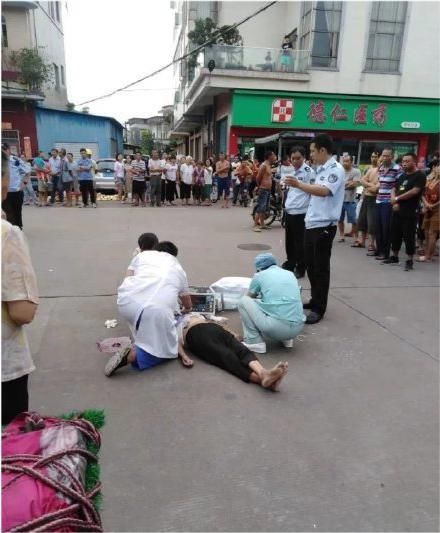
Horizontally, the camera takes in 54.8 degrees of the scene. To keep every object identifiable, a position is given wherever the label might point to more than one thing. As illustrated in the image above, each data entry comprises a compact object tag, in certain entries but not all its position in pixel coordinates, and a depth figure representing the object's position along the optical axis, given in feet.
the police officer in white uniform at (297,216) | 19.74
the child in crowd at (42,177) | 44.83
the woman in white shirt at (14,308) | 5.82
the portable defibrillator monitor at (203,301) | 15.02
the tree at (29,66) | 66.33
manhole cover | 26.87
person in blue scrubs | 12.23
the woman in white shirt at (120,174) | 49.71
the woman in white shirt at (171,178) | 47.93
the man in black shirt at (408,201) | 21.58
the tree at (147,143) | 199.39
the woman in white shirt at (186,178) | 48.44
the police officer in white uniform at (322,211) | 14.48
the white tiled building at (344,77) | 61.26
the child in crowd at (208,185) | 50.93
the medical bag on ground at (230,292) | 16.19
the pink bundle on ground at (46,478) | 4.18
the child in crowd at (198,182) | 49.75
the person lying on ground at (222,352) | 10.55
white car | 56.24
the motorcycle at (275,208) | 37.06
